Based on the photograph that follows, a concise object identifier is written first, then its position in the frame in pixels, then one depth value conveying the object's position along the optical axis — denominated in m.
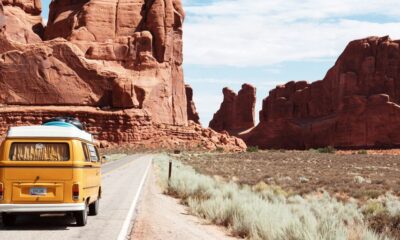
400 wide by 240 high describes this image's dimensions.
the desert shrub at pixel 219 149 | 99.88
